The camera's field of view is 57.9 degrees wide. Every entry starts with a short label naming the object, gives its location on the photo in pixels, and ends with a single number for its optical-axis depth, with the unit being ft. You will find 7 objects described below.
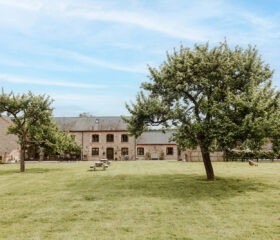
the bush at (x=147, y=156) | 165.07
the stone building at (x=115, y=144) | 164.64
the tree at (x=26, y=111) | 78.76
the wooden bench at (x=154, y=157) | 163.02
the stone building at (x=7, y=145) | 145.79
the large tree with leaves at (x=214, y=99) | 44.55
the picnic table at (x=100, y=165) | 85.21
